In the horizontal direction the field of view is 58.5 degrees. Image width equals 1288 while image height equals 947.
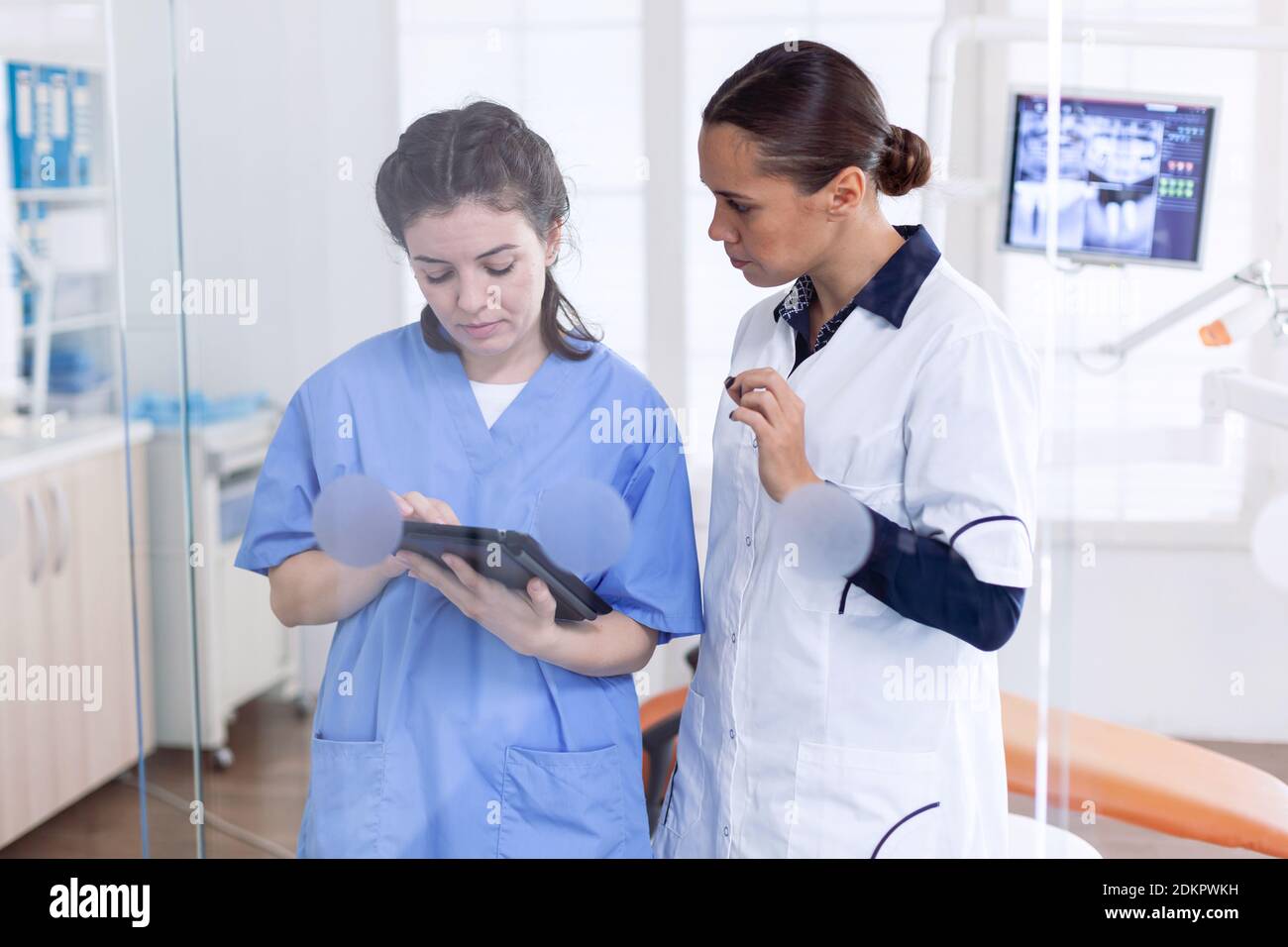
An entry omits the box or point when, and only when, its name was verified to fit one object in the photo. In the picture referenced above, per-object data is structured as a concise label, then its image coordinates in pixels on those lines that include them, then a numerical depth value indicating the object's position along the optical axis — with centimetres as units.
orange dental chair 141
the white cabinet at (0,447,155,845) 187
